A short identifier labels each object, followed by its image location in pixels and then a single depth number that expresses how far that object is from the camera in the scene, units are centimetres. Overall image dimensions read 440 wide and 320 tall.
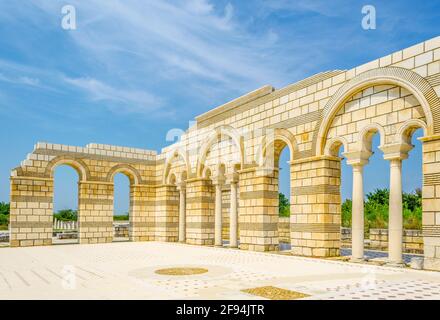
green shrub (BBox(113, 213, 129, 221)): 4333
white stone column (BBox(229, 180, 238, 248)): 1741
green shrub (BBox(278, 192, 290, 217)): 5702
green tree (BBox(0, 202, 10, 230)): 3239
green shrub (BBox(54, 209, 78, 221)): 4056
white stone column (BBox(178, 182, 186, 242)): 2153
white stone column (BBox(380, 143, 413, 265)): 1102
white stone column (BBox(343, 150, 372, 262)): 1225
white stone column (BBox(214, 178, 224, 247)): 1848
